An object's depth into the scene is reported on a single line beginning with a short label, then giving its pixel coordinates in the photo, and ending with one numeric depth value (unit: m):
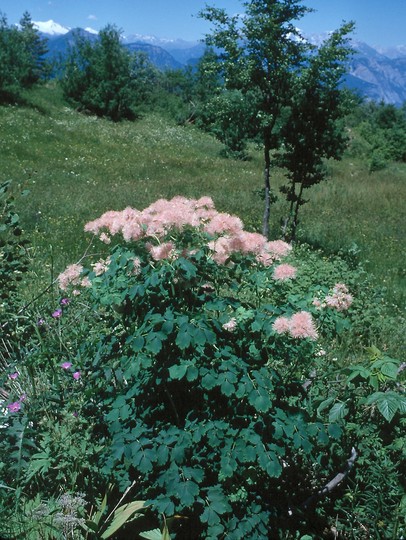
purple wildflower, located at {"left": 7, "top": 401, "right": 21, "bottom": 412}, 3.08
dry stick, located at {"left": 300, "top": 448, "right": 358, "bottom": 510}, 2.88
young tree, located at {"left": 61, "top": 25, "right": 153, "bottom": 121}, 30.42
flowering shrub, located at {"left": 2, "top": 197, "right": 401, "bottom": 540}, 2.33
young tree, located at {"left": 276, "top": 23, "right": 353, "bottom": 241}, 8.85
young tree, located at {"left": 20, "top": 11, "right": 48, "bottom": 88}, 31.41
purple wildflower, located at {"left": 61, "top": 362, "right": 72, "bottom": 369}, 3.25
